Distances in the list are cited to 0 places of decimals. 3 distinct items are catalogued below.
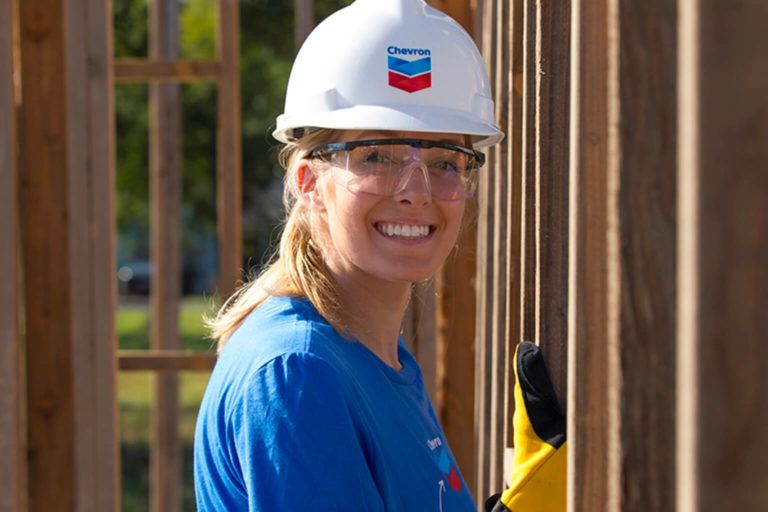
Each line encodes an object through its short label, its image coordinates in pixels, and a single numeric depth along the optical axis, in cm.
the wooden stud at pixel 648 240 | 196
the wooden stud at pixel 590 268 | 253
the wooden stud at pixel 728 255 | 159
